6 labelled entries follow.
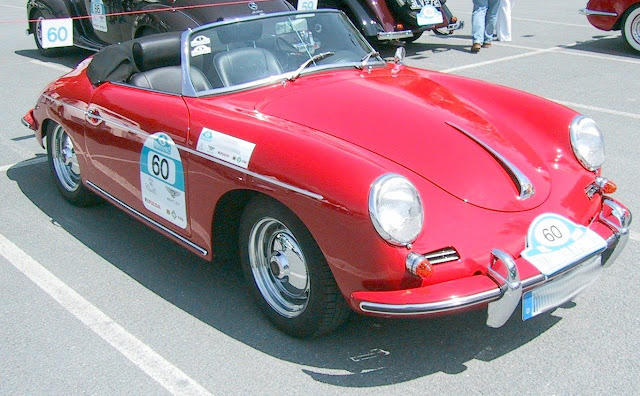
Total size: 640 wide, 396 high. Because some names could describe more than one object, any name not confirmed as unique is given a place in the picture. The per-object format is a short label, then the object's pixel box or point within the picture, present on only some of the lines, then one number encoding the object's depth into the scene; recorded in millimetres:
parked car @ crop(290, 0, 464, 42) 9523
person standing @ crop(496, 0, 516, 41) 10836
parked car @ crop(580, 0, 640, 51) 9898
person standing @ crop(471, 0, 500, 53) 10328
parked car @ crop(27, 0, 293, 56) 8398
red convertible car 2887
